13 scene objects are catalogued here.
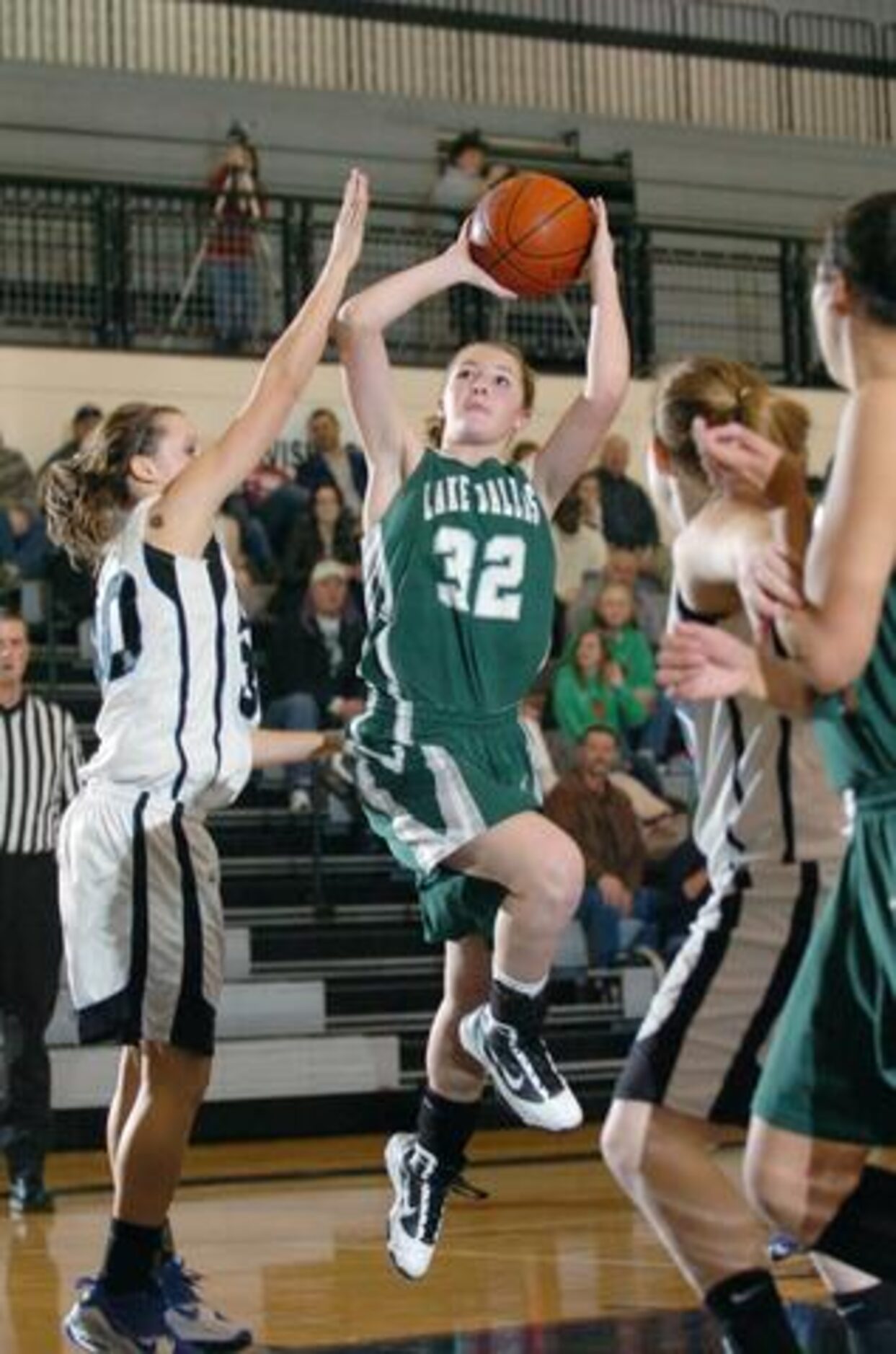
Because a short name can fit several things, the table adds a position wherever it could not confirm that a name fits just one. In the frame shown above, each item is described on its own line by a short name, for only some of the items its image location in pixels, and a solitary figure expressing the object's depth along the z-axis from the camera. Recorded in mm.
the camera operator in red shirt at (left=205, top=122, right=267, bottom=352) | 16703
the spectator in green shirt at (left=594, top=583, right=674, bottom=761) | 14625
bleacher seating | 12227
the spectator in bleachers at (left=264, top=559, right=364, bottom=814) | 14031
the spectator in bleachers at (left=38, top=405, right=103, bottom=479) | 14992
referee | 10023
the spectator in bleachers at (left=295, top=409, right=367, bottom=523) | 15383
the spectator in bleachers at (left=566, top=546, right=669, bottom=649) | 15125
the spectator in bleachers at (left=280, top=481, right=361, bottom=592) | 14758
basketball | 6770
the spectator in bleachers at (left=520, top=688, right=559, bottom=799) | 12989
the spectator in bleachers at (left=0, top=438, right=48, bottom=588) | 14414
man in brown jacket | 13133
